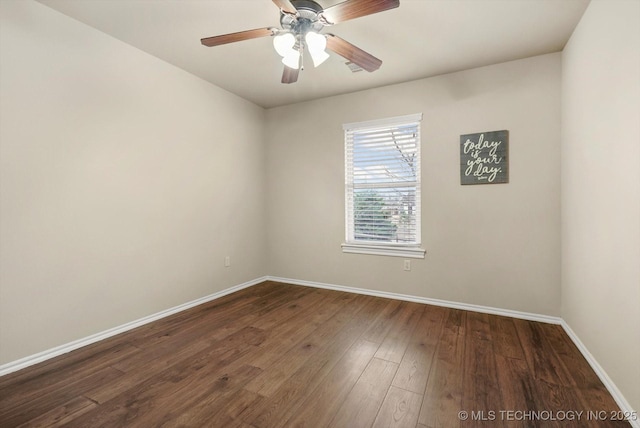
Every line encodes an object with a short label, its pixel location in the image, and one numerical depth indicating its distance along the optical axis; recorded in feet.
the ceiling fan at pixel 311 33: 5.48
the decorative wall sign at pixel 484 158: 9.50
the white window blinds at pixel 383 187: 11.10
